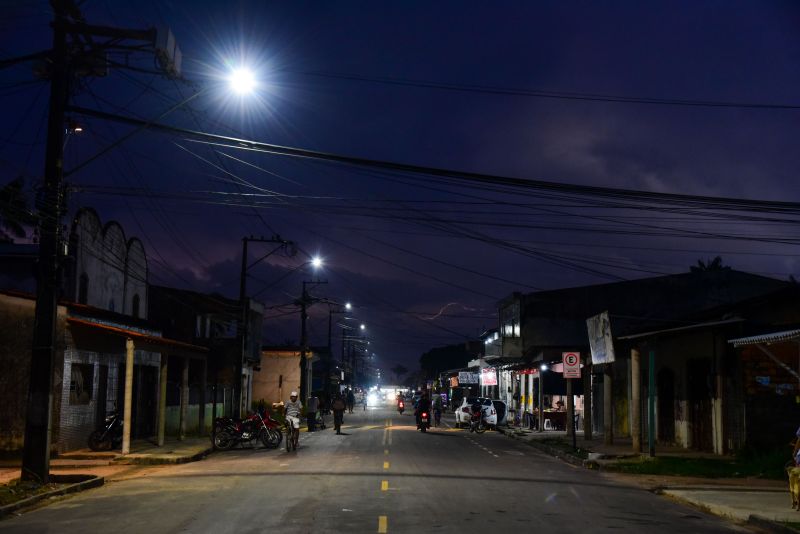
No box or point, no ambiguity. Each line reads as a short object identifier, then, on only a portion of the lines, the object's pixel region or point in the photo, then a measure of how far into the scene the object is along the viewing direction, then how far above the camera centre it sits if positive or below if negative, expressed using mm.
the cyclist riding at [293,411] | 28141 -1081
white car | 47812 -1748
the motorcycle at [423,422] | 42469 -2064
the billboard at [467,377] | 74812 +288
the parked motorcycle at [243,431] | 29281 -1821
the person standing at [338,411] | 39062 -1455
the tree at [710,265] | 79625 +11093
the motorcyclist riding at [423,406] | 42531 -1284
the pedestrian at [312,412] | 40853 -1610
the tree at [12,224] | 38381 +7634
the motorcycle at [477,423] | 43438 -2130
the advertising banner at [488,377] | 63638 +275
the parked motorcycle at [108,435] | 26312 -1832
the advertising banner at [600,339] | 28203 +1461
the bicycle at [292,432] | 27750 -1729
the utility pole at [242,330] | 38438 +2151
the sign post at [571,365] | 31203 +608
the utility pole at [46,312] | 17156 +1260
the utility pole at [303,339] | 57250 +2611
